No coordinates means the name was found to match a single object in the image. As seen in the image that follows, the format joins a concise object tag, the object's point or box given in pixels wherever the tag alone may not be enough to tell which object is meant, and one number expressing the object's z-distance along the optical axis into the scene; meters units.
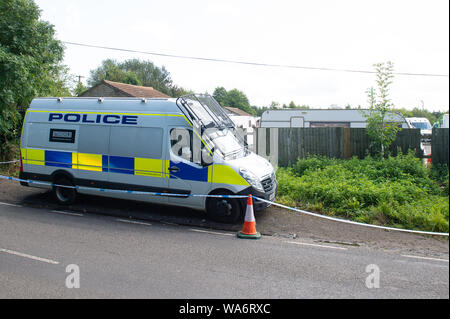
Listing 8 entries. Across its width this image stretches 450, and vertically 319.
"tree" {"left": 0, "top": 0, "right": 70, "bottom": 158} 12.96
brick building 30.72
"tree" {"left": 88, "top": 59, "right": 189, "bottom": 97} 60.91
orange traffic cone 7.11
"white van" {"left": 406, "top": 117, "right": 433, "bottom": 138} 23.66
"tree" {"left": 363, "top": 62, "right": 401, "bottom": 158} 11.62
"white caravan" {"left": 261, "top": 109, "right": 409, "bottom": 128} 19.28
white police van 7.89
